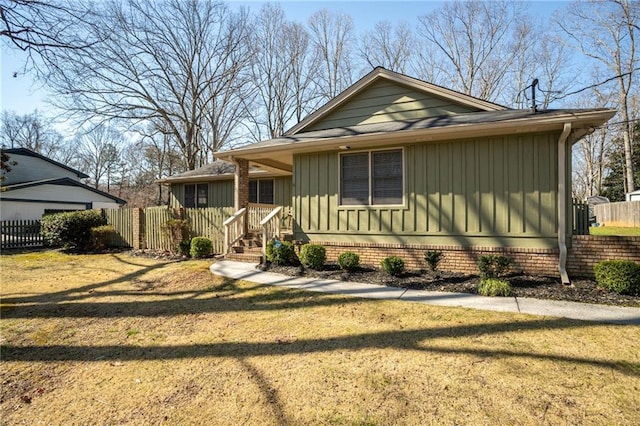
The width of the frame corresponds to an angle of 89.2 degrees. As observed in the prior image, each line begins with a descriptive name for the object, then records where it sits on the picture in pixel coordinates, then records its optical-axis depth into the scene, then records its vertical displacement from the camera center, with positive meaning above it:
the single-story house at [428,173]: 6.59 +1.02
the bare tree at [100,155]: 38.81 +7.84
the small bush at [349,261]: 7.43 -1.00
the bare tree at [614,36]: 22.98 +13.11
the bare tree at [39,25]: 8.25 +5.16
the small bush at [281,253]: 8.18 -0.88
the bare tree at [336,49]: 26.86 +14.13
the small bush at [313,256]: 7.73 -0.91
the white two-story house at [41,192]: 17.86 +1.75
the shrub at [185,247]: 10.56 -0.91
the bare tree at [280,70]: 26.41 +12.49
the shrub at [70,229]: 12.23 -0.33
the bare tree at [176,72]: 20.25 +10.44
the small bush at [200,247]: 10.18 -0.91
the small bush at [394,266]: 6.95 -1.05
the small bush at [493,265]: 6.35 -0.97
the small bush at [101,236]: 12.45 -0.62
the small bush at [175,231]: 11.16 -0.41
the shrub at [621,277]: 5.31 -1.03
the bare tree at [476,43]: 24.56 +13.38
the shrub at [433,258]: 7.03 -0.90
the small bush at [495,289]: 5.59 -1.26
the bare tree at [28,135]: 35.22 +9.73
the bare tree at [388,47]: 25.94 +13.77
